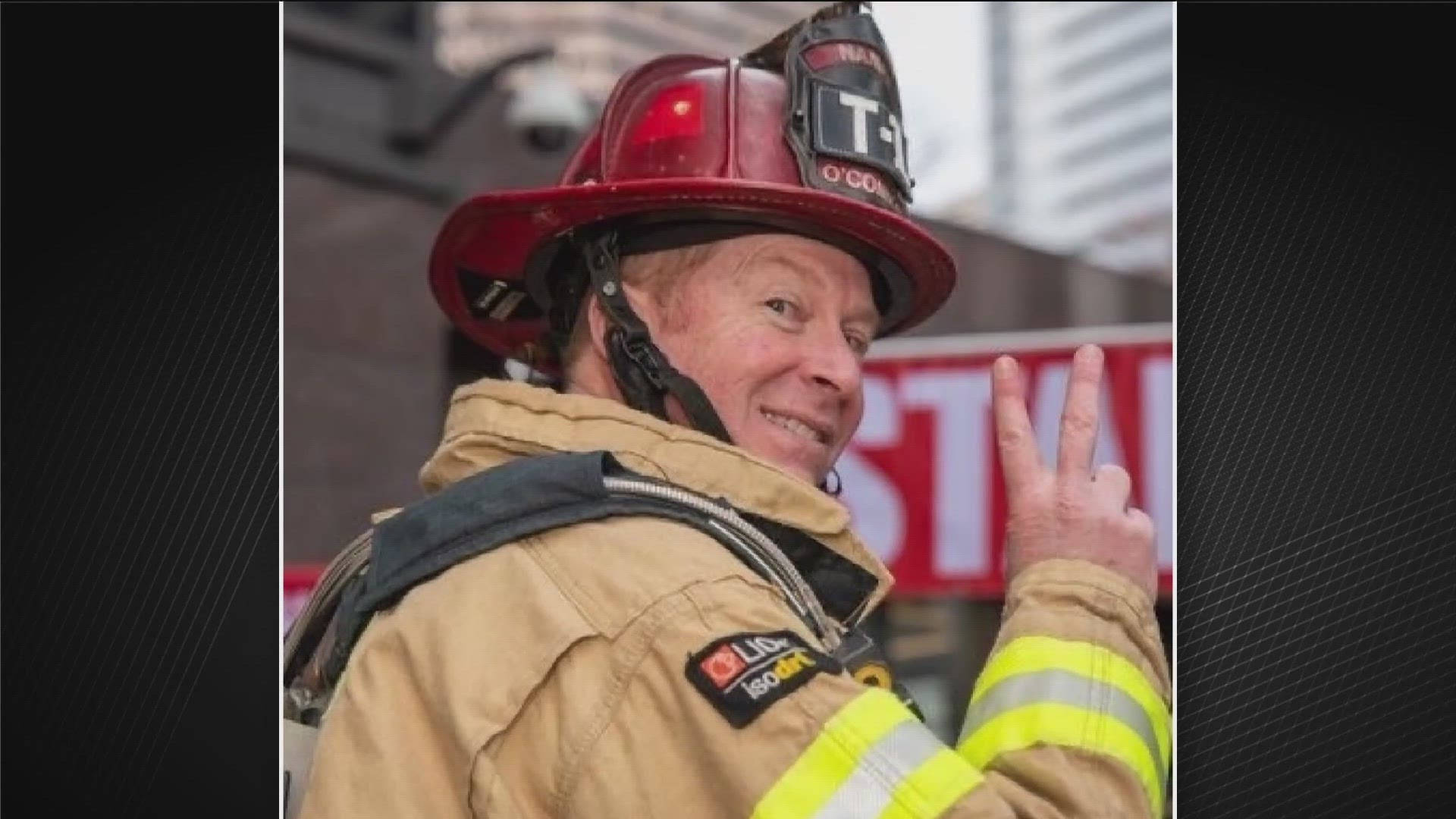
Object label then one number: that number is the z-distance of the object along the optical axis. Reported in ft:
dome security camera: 29.99
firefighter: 6.95
